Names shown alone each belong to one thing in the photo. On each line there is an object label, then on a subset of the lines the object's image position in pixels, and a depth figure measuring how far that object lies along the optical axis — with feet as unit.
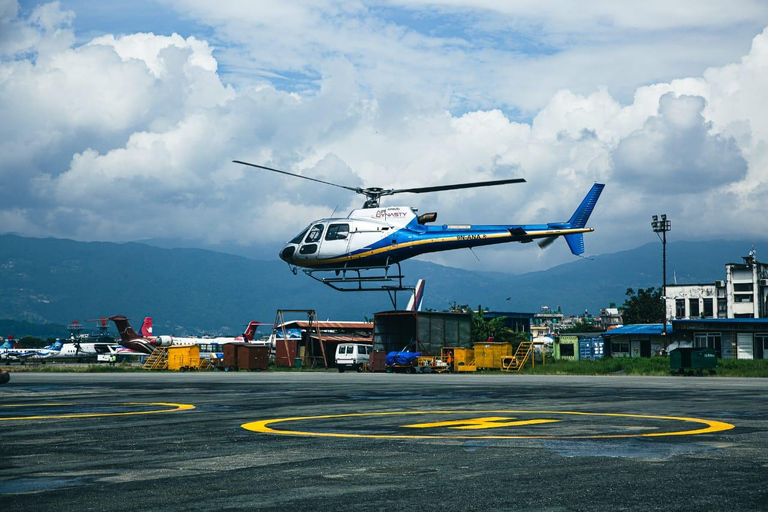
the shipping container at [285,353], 214.07
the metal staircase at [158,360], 204.64
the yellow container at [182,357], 198.49
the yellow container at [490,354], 174.40
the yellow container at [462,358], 168.45
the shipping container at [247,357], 191.62
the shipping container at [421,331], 169.58
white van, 179.22
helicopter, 136.67
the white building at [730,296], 449.76
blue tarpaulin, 165.07
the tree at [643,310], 447.01
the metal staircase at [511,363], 175.83
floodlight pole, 313.20
